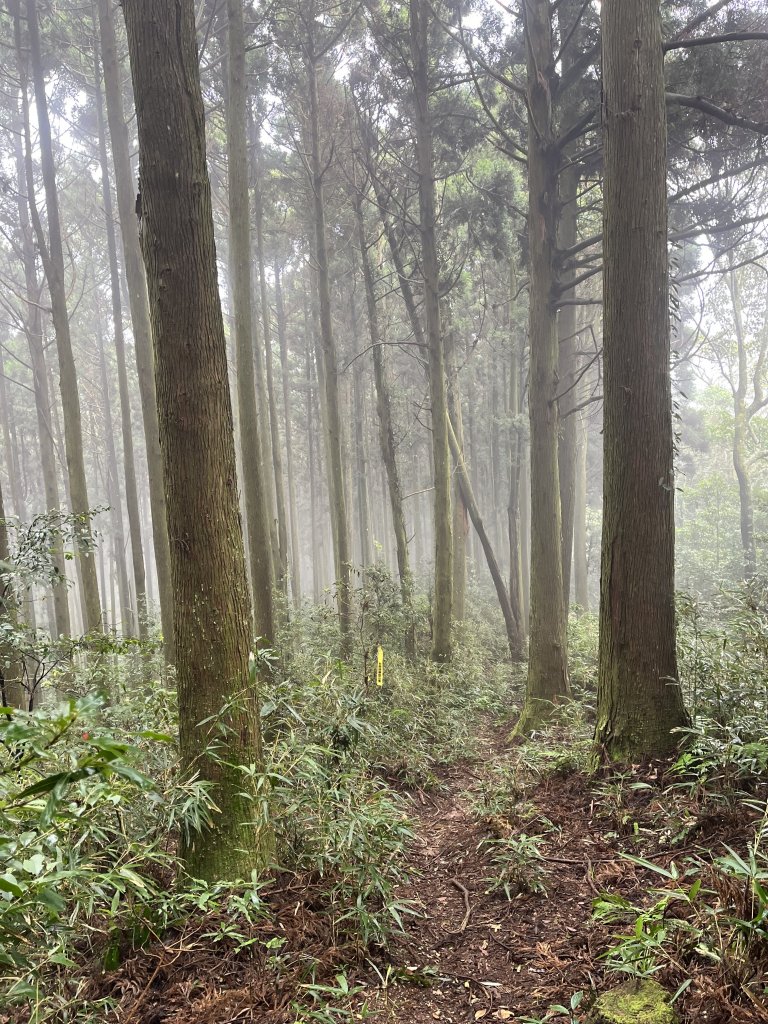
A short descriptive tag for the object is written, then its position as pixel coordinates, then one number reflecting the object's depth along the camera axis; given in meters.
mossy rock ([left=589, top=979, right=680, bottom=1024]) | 1.96
